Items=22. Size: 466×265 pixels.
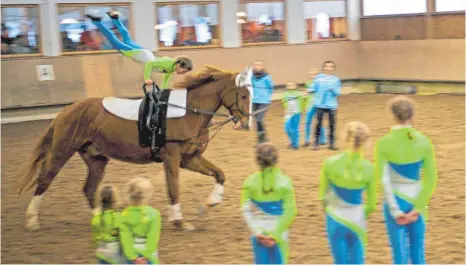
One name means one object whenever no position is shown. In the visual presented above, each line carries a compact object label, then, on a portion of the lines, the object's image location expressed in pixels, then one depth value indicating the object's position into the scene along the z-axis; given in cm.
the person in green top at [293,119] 1248
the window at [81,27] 1948
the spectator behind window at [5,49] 1892
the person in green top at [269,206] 477
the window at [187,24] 2070
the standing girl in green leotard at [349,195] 488
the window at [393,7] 2214
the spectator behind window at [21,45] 1906
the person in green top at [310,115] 1243
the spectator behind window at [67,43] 1952
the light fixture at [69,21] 1946
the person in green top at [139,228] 472
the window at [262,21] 2195
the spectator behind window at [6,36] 1884
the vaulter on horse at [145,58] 786
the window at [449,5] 2100
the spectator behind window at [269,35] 2230
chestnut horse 776
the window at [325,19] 2300
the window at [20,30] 1881
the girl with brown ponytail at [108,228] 476
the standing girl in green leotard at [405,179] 501
